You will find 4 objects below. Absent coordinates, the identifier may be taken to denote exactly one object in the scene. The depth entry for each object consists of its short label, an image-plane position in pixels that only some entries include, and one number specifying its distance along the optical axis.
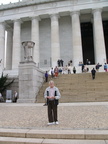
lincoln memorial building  30.81
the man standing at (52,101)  6.27
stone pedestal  16.34
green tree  20.77
